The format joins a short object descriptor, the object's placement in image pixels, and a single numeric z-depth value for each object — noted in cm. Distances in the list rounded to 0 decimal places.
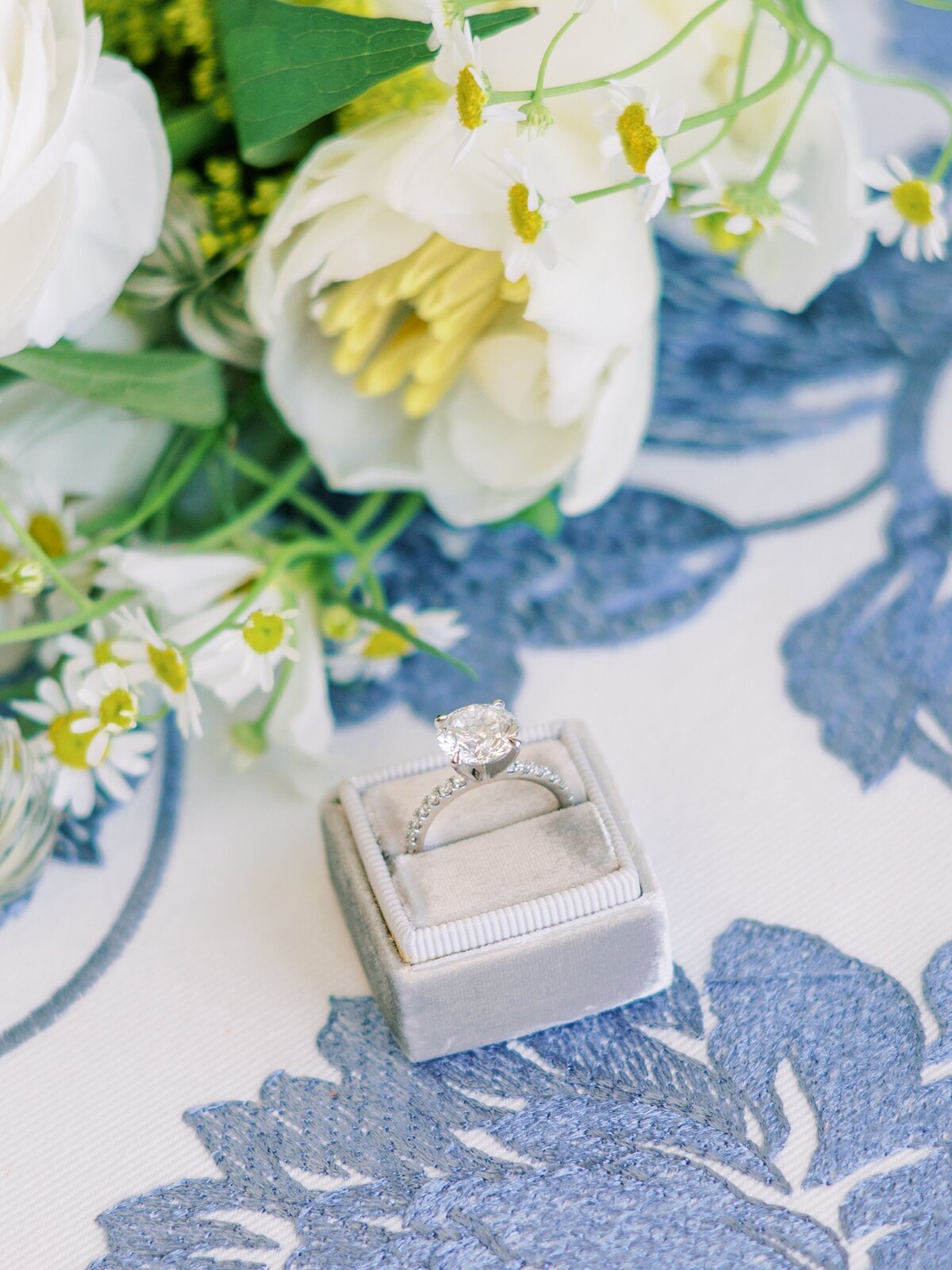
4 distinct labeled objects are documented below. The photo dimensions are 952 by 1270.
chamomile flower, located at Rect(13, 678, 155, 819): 31
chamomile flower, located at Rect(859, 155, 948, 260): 30
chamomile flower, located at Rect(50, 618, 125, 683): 31
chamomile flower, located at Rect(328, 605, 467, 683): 34
